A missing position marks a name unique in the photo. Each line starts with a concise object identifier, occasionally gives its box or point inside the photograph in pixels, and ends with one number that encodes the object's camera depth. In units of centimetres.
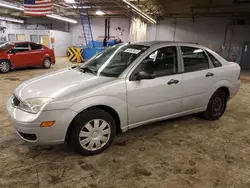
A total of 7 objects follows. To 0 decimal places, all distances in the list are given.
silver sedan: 212
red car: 774
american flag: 783
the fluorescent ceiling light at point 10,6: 1032
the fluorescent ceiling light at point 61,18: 1351
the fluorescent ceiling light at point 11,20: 1496
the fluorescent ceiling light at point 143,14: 904
